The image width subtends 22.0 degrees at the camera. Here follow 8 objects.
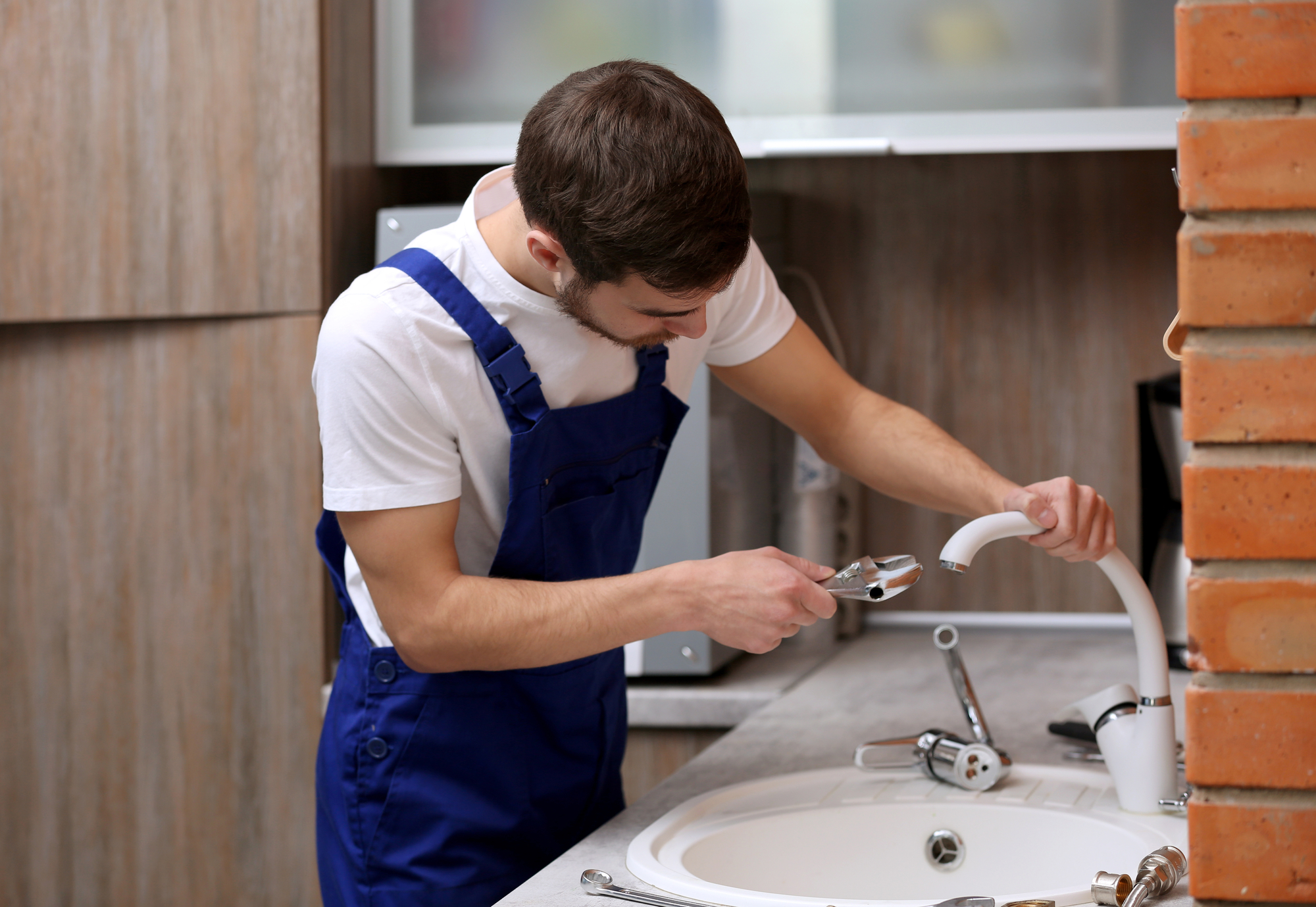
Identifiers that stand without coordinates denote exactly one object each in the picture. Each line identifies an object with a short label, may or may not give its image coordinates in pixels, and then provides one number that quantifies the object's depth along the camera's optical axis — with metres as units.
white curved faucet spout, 3.00
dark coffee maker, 4.50
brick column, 2.24
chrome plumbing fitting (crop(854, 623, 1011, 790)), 3.13
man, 2.81
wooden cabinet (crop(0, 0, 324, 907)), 4.47
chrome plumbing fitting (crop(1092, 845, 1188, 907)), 2.69
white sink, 3.04
